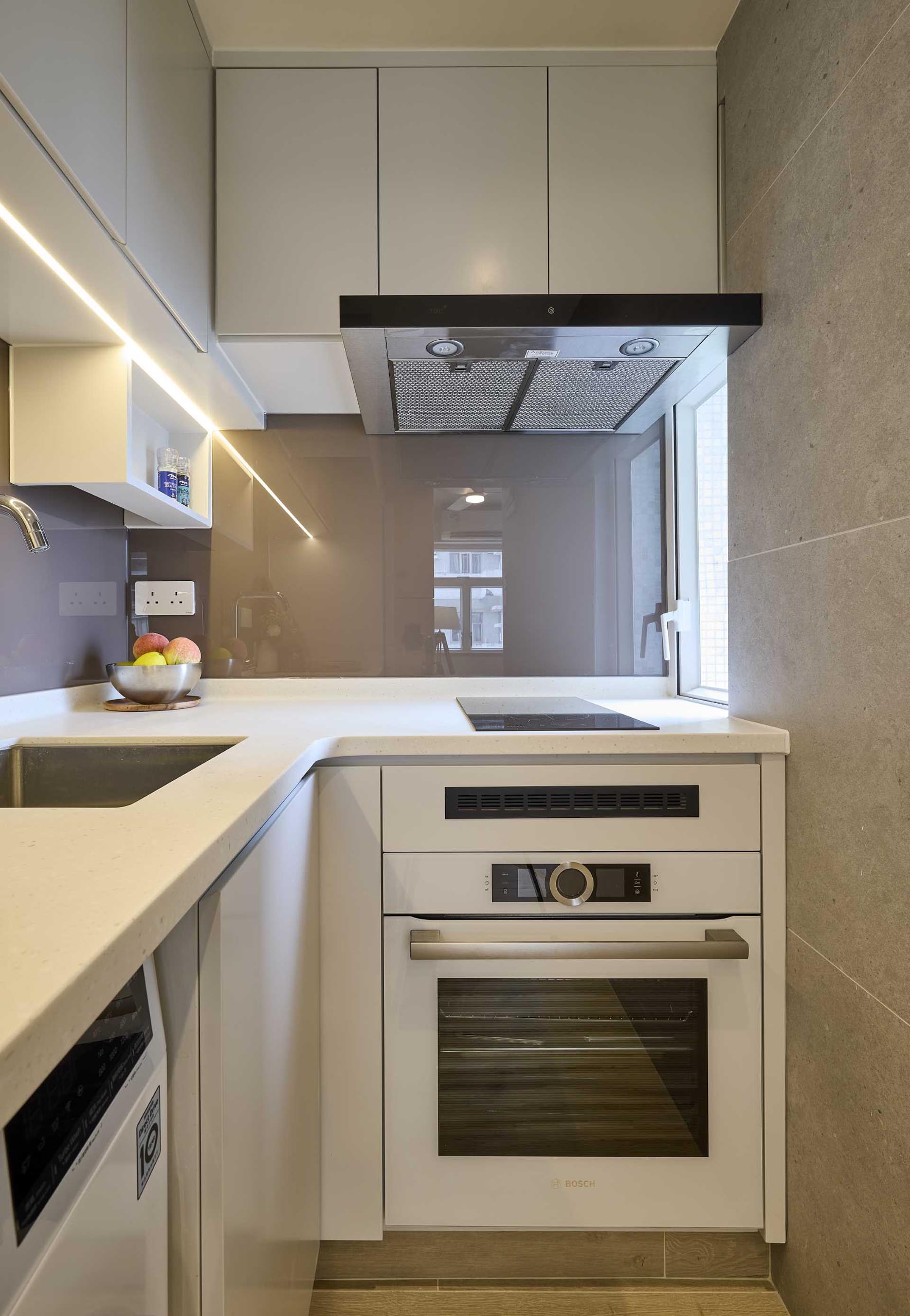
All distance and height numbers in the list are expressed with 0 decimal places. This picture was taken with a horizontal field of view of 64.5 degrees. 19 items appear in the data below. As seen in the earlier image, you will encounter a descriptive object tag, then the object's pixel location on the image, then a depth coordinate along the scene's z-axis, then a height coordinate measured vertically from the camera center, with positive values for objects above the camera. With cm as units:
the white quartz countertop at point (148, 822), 37 -16
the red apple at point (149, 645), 176 +1
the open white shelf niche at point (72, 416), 139 +45
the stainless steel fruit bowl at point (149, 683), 164 -8
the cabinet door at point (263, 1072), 67 -49
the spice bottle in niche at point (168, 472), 175 +43
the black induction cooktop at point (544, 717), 136 -15
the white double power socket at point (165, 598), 195 +14
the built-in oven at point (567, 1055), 126 -72
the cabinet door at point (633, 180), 150 +97
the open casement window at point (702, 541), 179 +27
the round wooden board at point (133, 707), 164 -14
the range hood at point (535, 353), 132 +59
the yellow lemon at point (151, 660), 169 -3
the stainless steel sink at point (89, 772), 123 -21
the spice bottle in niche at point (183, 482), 181 +42
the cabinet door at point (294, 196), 150 +94
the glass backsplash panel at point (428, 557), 196 +25
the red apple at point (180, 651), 175 -1
